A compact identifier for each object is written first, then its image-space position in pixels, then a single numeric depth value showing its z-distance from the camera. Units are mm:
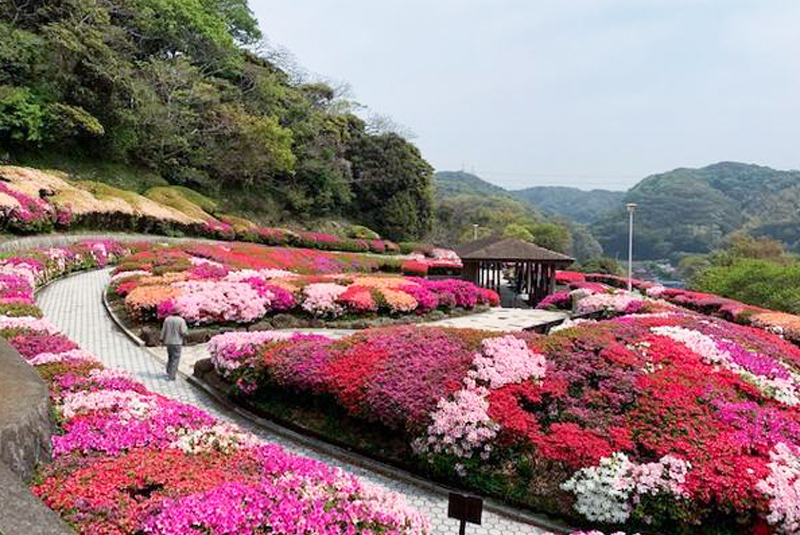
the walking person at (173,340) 9102
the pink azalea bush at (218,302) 12008
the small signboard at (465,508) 3953
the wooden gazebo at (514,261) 21062
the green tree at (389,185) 53656
